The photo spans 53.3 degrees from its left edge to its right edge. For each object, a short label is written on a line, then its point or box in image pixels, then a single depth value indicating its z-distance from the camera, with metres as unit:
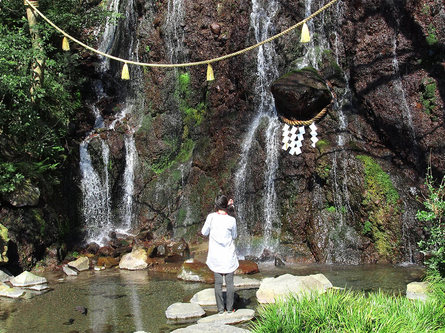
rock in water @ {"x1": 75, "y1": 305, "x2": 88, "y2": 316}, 7.56
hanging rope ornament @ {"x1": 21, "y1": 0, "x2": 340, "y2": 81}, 7.82
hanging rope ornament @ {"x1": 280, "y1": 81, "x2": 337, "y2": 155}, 12.36
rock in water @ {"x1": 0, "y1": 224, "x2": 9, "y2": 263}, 10.14
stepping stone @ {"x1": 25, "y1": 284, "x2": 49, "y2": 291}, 9.19
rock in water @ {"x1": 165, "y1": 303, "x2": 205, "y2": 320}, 6.88
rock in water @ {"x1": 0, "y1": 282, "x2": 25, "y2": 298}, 8.58
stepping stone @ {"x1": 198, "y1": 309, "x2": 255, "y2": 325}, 6.36
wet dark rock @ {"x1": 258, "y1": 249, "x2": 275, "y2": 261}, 11.20
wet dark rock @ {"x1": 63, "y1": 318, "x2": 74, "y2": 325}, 7.04
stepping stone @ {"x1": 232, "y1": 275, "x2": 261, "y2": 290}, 8.55
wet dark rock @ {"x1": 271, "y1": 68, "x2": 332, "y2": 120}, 12.12
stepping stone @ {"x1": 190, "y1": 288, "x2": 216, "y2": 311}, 7.39
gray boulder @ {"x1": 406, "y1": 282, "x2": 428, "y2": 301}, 7.23
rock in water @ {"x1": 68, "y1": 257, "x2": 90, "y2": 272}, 11.17
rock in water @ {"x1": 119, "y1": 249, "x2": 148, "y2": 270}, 11.31
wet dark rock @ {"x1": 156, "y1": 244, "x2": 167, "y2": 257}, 11.86
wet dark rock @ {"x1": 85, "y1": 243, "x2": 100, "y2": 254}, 12.49
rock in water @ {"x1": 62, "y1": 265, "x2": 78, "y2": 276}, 10.76
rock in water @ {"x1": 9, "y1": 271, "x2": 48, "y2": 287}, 9.41
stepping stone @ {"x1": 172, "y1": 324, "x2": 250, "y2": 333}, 5.70
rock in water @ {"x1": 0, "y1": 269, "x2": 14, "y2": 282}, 9.75
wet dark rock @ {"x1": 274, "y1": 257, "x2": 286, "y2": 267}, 10.67
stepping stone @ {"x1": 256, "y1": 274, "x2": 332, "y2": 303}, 7.21
